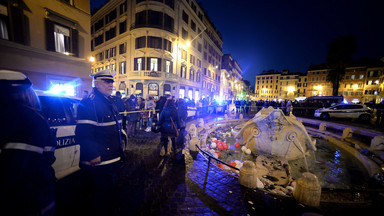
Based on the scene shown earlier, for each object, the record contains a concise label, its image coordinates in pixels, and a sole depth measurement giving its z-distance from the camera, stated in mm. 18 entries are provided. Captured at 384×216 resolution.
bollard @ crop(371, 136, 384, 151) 6531
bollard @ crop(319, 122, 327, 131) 11328
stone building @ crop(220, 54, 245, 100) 50250
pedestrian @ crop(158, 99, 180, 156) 4816
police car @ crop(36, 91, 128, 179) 2764
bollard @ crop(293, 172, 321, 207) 3000
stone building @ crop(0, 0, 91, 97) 8629
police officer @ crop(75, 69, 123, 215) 2018
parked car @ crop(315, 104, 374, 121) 14216
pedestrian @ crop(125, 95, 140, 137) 7736
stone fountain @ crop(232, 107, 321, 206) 4898
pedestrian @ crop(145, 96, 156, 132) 9773
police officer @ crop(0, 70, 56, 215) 1108
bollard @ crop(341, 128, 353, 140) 8992
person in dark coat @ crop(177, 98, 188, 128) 5216
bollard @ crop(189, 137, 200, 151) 5980
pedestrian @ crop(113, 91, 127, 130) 6820
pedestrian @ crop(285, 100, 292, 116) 17380
